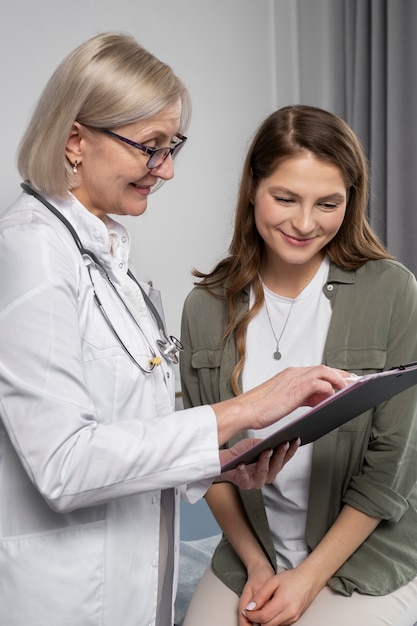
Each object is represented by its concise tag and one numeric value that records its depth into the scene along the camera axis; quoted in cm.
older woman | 101
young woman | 145
